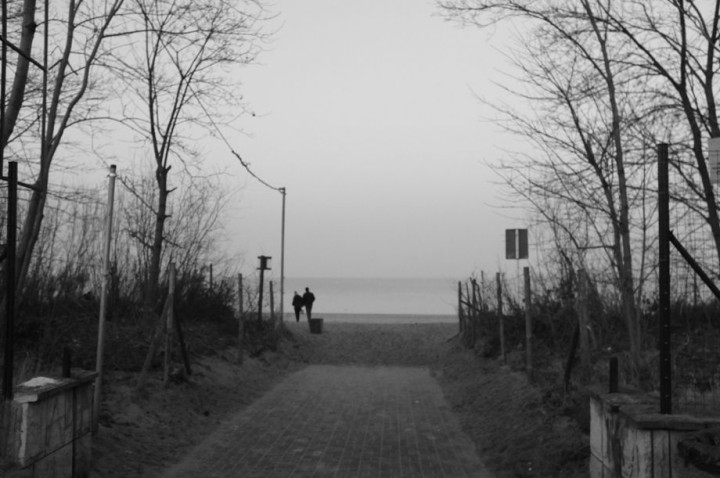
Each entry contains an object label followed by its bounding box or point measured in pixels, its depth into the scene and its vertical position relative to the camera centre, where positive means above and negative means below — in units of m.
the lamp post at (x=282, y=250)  32.53 +2.80
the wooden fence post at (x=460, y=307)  27.44 +0.45
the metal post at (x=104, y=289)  9.65 +0.31
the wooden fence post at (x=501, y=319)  18.62 +0.05
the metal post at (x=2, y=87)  7.80 +2.10
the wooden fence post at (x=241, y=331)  19.14 -0.26
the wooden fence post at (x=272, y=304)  25.72 +0.45
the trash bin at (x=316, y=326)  30.64 -0.21
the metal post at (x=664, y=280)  6.70 +0.34
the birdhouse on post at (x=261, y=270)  24.55 +1.39
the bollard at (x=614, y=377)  8.15 -0.50
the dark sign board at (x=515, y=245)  16.31 +1.43
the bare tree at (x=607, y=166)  11.41 +2.07
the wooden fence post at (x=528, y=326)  14.63 -0.06
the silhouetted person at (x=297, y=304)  37.88 +0.67
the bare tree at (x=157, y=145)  19.09 +4.05
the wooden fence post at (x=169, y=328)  13.84 -0.16
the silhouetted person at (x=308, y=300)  34.91 +0.79
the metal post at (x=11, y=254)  7.39 +0.53
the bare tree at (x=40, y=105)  10.90 +2.89
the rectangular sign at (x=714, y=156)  7.07 +1.36
